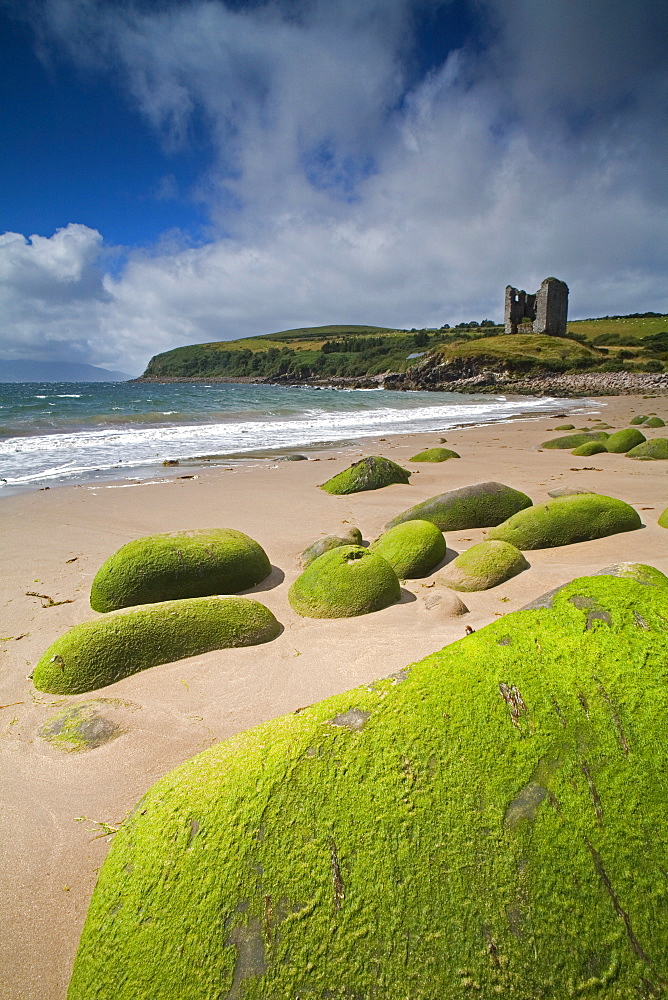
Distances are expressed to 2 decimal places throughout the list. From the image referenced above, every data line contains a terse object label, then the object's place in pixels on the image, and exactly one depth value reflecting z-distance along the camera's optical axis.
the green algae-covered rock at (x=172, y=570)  4.03
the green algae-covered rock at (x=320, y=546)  4.90
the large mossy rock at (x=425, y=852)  1.18
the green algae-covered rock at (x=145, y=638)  3.03
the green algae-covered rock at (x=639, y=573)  2.58
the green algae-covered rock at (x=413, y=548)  4.50
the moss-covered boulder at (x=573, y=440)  11.88
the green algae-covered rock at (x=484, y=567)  4.09
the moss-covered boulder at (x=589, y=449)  10.62
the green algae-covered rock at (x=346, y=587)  3.80
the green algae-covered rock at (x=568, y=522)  4.82
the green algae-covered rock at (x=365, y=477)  8.22
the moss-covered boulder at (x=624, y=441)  10.42
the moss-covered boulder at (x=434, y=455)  10.94
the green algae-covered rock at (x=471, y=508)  5.80
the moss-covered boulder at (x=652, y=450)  9.33
